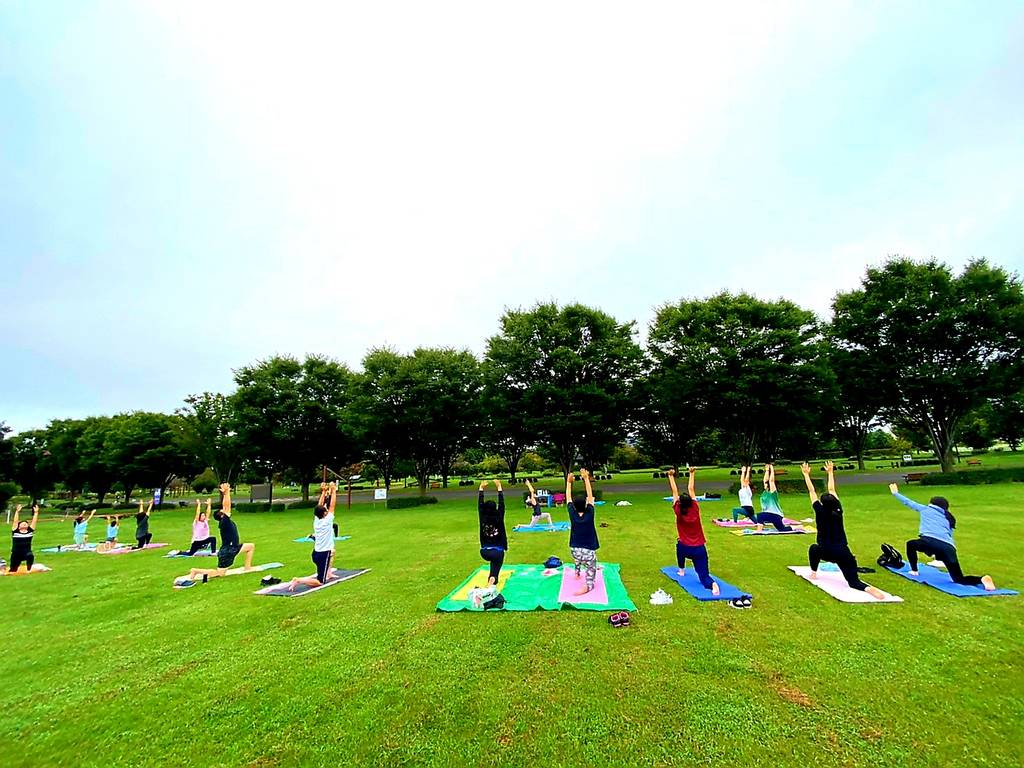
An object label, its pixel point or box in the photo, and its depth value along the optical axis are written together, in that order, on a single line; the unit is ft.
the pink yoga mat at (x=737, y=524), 55.21
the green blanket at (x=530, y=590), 26.89
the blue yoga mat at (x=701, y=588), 27.27
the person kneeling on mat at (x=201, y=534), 48.44
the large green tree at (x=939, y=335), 90.33
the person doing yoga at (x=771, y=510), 49.57
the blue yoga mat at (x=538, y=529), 61.23
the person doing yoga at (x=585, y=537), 29.45
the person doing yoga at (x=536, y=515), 64.79
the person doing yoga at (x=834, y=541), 27.02
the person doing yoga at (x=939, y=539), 28.07
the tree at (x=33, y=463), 176.96
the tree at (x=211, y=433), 131.85
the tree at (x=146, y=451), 147.74
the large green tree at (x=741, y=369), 92.27
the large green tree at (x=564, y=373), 100.37
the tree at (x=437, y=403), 114.21
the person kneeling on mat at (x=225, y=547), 37.60
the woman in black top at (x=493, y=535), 31.04
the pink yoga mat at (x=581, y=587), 27.70
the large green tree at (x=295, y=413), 123.75
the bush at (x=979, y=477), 87.45
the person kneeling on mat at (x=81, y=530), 62.34
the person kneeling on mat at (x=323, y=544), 33.53
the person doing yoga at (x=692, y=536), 28.81
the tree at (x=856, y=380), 100.58
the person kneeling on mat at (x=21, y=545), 44.27
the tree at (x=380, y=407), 113.91
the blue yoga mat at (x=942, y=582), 26.37
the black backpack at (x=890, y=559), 32.96
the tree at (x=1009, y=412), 94.89
